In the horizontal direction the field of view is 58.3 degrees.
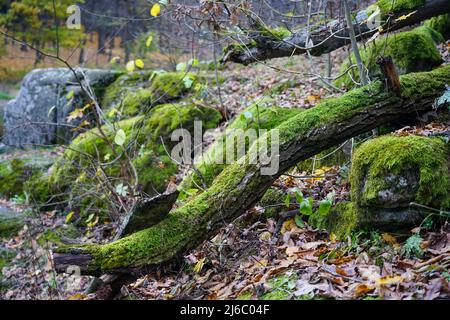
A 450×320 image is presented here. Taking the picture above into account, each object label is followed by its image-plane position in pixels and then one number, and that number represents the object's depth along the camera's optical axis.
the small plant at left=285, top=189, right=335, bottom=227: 3.80
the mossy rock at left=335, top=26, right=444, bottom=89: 5.92
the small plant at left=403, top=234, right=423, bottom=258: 3.22
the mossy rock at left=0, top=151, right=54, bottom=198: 8.98
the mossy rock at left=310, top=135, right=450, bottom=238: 3.48
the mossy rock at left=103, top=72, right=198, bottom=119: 9.56
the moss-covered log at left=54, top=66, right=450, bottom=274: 3.54
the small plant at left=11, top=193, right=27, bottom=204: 8.23
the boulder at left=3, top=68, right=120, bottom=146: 10.83
